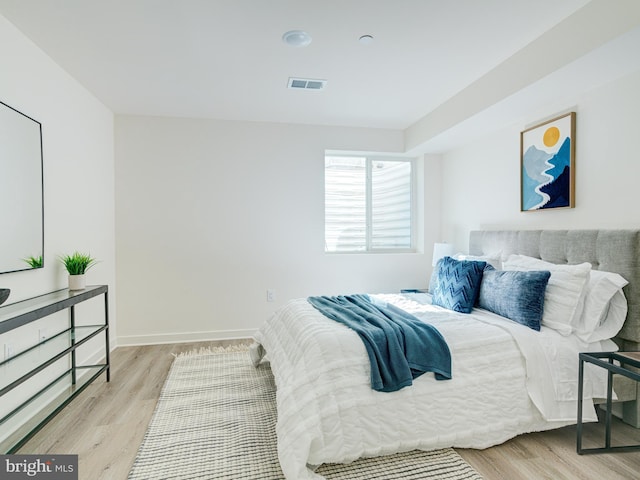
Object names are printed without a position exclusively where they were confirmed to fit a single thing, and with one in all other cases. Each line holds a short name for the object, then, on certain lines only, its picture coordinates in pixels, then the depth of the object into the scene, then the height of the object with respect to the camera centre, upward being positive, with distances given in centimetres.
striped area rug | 189 -120
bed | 186 -84
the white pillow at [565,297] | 235 -39
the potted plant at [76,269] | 280 -26
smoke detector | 246 +133
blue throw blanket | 198 -63
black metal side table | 193 -79
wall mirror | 223 +28
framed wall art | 285 +59
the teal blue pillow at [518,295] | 244 -41
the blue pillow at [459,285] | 285 -39
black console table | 204 -78
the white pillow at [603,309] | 230 -45
